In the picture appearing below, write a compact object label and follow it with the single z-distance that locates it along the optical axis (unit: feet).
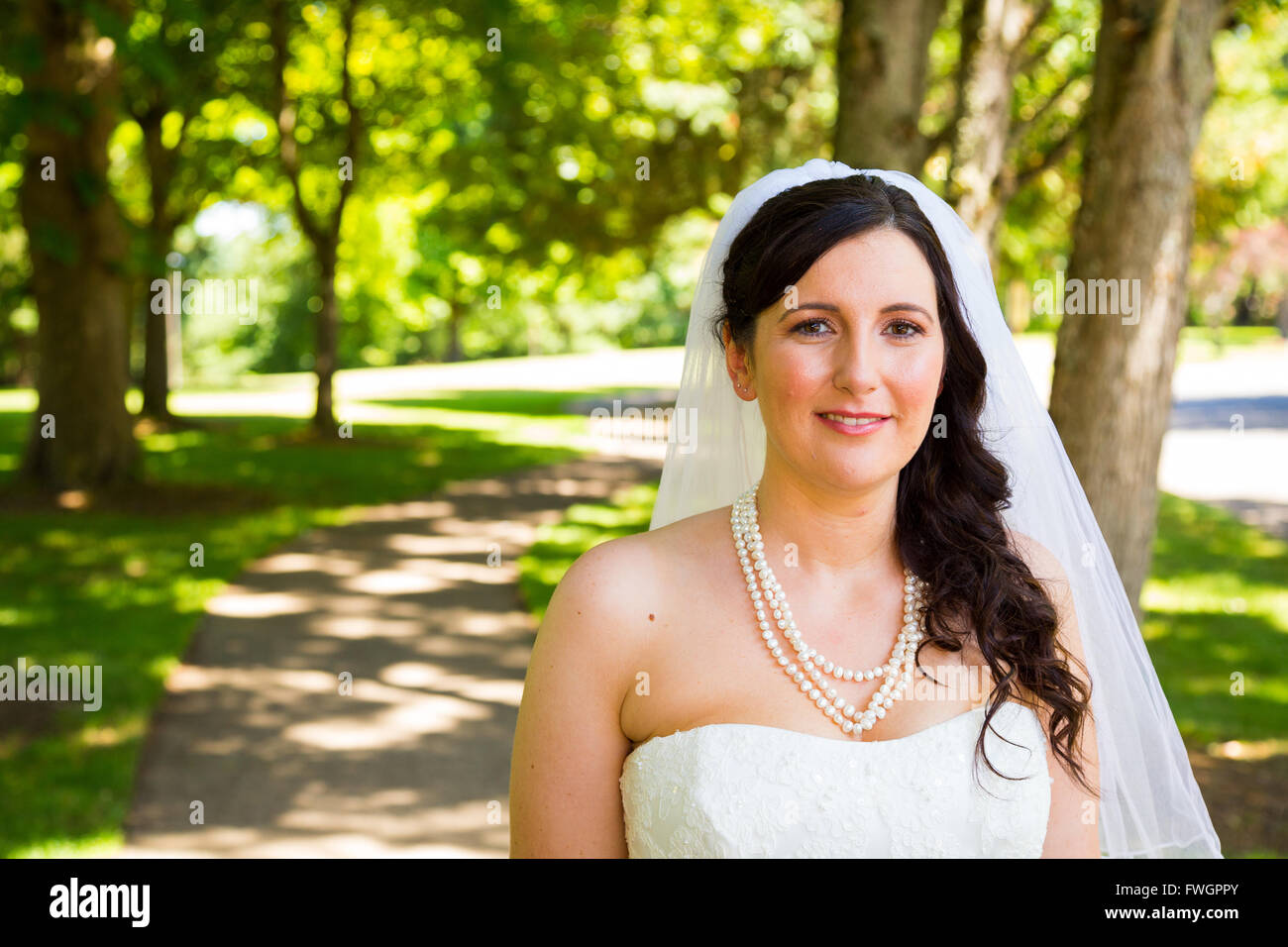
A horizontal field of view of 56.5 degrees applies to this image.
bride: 7.97
